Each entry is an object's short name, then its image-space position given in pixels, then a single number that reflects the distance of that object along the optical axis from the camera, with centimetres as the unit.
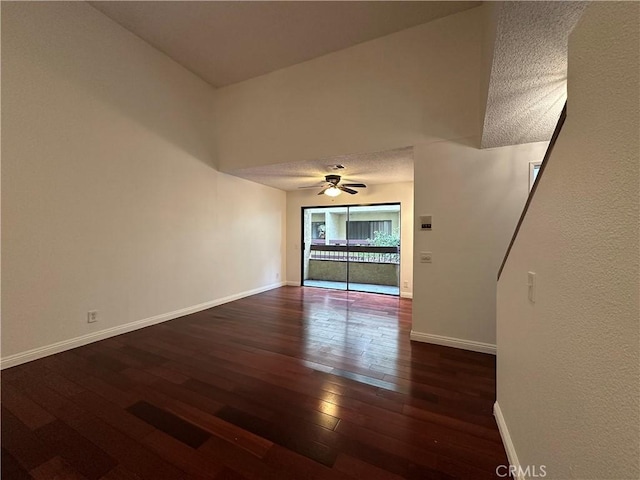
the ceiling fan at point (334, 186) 469
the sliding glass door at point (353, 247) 627
